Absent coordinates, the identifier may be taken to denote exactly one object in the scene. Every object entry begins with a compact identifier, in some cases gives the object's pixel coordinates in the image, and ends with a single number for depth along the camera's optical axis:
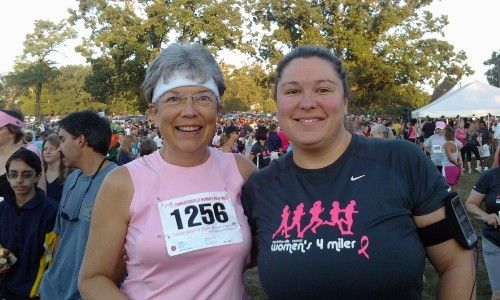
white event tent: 19.64
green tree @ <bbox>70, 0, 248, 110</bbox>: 30.39
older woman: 2.05
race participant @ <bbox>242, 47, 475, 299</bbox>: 1.85
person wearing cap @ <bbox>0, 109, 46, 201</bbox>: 4.59
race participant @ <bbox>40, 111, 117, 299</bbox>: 3.06
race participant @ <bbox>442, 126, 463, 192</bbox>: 10.64
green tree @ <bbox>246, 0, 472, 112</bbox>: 29.52
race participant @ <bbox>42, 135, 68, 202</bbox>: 5.22
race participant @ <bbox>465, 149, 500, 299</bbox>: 4.41
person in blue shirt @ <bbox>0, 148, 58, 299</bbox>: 3.61
